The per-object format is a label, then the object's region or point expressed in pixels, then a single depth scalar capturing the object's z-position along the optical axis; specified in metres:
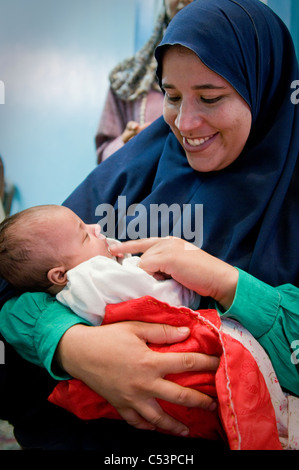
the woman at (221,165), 0.94
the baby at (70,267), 0.95
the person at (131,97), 2.40
